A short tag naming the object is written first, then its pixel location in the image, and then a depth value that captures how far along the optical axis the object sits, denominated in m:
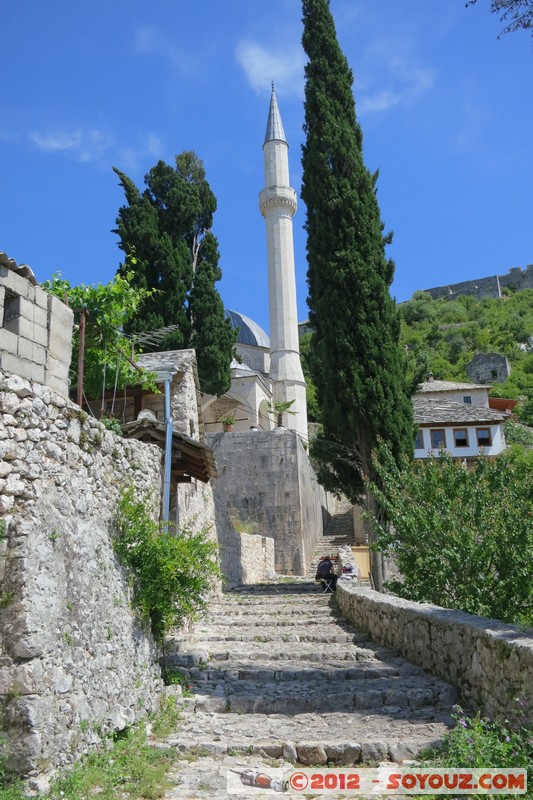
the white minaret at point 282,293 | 32.81
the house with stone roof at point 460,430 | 32.59
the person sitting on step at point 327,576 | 16.12
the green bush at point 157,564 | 7.01
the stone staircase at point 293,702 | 5.73
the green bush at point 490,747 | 4.52
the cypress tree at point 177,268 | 22.50
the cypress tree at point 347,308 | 16.48
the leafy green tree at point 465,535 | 9.07
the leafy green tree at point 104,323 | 12.19
